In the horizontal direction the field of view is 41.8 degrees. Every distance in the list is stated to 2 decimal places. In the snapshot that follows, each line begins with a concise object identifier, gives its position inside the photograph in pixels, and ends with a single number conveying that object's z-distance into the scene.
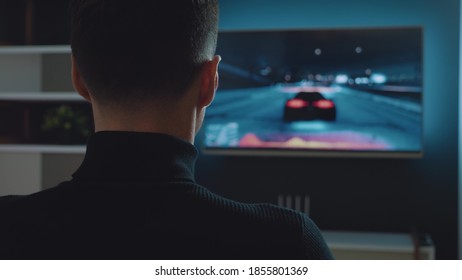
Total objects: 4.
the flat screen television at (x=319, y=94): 2.89
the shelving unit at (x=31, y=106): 3.12
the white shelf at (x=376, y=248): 2.70
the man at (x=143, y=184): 0.51
